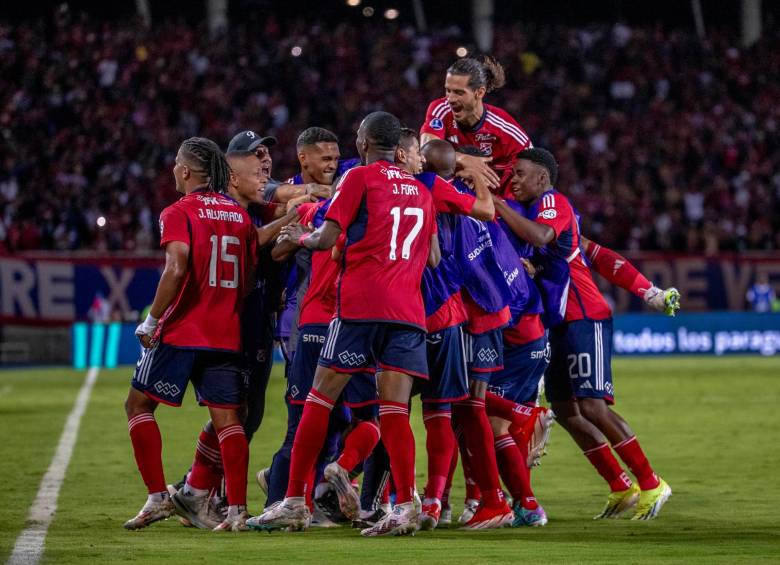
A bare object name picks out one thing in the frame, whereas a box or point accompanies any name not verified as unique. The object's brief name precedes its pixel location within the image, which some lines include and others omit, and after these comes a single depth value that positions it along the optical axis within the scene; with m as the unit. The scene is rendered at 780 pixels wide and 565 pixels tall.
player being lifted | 18.84
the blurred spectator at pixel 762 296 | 59.78
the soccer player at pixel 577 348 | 18.19
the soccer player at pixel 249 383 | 16.37
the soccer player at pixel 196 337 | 15.82
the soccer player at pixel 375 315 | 14.91
